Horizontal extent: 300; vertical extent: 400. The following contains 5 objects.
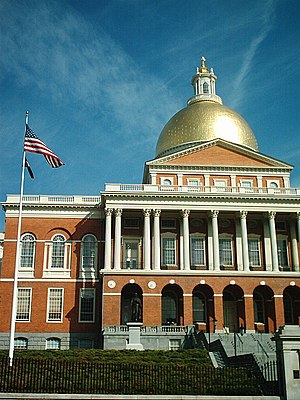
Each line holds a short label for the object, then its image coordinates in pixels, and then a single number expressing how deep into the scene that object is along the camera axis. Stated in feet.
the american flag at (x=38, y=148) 106.32
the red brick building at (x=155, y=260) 153.99
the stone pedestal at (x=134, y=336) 123.34
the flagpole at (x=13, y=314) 90.53
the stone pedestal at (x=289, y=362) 69.62
